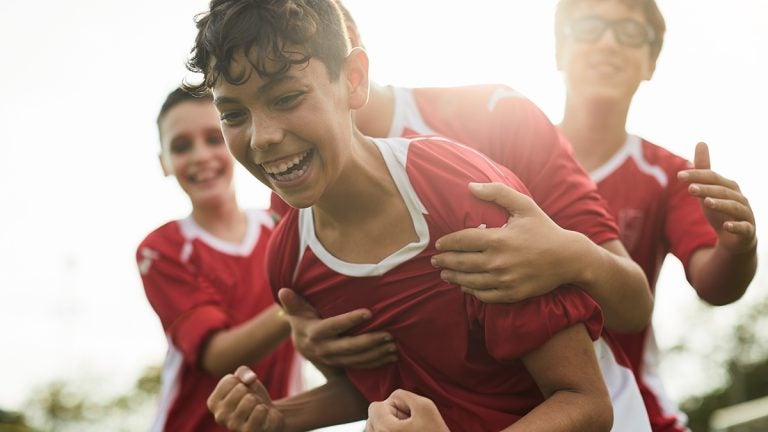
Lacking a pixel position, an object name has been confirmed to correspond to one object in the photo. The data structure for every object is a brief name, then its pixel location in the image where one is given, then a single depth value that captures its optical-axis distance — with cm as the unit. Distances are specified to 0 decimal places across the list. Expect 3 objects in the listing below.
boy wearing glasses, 349
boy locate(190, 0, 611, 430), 230
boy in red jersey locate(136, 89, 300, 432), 440
